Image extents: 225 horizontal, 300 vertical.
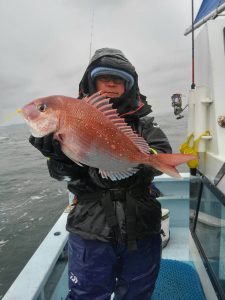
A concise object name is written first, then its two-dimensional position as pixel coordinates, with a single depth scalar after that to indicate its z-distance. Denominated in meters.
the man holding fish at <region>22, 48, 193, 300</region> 1.65
